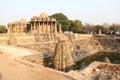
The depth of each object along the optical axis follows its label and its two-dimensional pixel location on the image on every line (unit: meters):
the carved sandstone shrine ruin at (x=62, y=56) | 8.42
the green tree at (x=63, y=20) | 32.59
